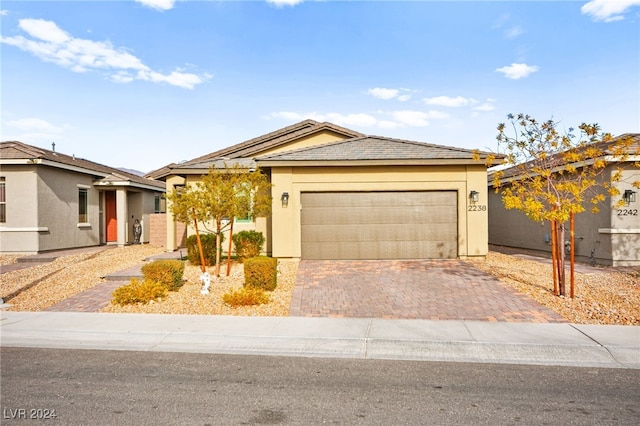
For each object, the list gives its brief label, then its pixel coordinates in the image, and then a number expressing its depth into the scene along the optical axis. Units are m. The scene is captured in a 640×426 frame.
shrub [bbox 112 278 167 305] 8.44
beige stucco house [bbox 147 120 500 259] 13.35
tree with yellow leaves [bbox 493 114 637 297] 8.52
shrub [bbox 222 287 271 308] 8.21
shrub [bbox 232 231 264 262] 13.32
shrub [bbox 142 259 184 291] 9.47
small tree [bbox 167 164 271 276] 10.16
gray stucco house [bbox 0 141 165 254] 15.52
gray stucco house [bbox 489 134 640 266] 12.25
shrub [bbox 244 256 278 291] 9.43
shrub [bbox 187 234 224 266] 12.94
